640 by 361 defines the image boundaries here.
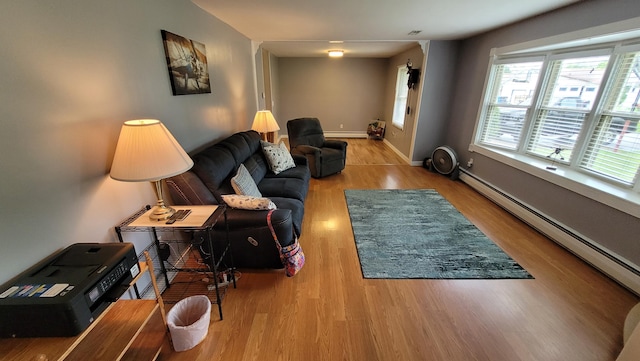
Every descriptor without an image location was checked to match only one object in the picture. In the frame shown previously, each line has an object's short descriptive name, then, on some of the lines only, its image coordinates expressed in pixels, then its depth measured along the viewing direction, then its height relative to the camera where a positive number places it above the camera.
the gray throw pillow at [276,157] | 3.21 -0.80
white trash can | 1.42 -1.29
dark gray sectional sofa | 1.87 -0.90
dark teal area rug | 2.14 -1.40
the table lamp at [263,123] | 3.57 -0.44
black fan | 4.27 -1.10
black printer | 0.82 -0.67
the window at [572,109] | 2.21 -0.14
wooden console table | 0.80 -1.03
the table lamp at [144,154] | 1.27 -0.32
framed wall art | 1.99 +0.20
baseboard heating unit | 1.98 -1.29
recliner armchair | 4.14 -0.92
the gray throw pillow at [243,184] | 2.15 -0.77
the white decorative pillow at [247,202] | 1.96 -0.82
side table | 1.46 -0.75
